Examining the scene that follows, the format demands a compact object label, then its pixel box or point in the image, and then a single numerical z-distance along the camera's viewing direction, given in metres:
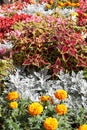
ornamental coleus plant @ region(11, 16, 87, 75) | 2.74
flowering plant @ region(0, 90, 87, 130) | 2.09
